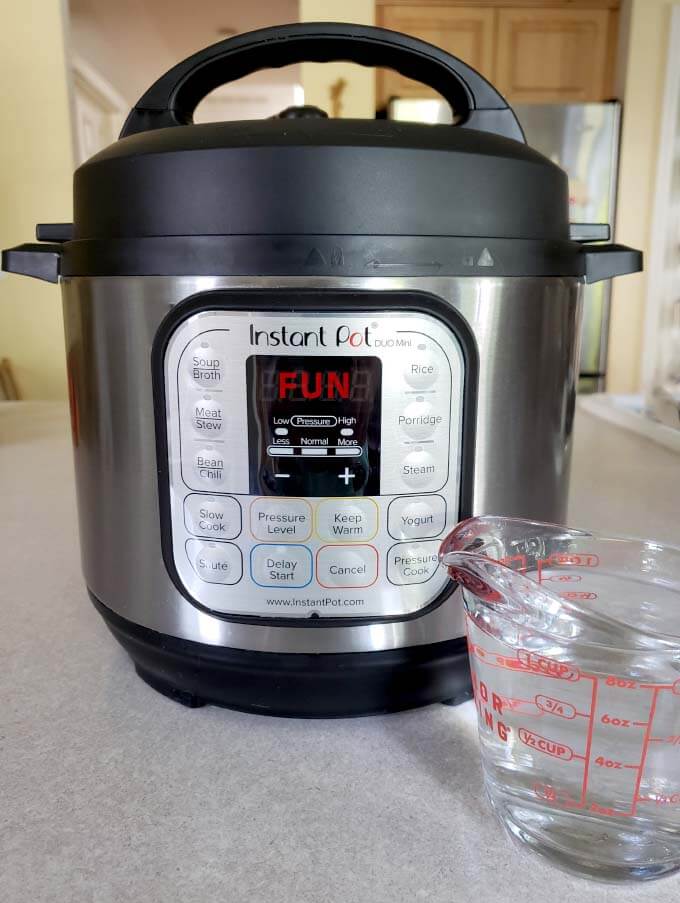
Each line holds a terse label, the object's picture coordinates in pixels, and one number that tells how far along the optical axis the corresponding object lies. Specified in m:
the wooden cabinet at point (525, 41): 2.71
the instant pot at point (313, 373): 0.30
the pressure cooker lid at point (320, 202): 0.29
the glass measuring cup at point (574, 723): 0.26
